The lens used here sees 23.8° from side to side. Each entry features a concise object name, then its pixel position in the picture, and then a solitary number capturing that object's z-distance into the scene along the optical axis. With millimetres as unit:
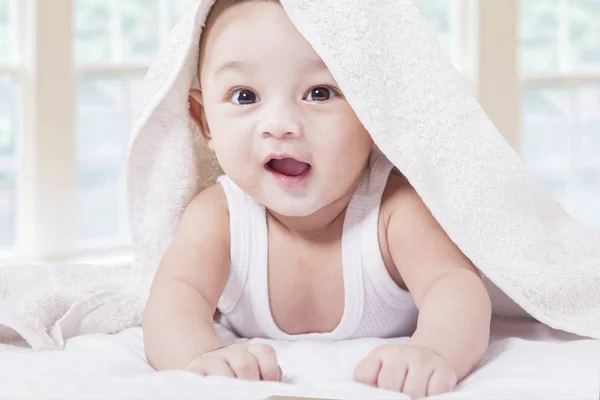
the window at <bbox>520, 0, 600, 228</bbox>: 1940
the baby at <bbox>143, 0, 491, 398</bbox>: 773
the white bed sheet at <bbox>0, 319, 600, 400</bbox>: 676
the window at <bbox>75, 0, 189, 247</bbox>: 1585
